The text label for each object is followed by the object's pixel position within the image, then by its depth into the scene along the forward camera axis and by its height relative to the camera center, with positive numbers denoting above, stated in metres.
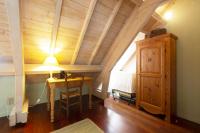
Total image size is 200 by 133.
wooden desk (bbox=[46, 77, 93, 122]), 1.70 -0.40
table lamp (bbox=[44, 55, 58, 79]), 1.80 +0.11
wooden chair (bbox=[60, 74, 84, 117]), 1.84 -0.43
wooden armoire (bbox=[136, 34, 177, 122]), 1.60 -0.17
